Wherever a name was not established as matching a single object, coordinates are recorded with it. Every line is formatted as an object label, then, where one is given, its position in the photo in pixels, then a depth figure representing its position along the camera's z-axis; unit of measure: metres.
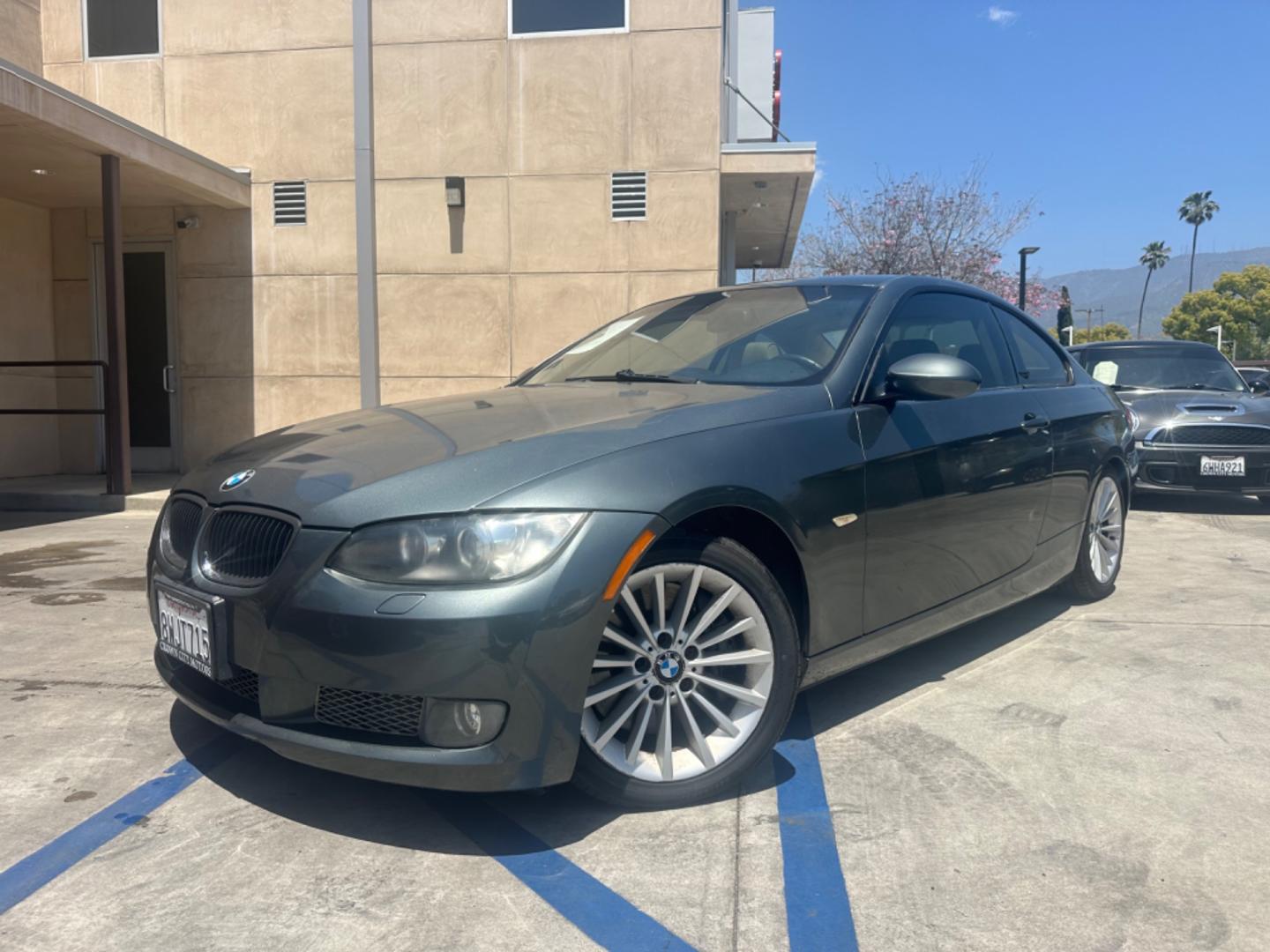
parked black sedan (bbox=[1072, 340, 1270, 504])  8.06
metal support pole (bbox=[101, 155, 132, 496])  8.77
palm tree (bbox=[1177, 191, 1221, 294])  93.56
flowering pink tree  23.39
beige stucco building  10.30
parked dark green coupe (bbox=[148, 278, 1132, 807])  2.29
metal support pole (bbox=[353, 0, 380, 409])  10.45
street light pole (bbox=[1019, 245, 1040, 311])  21.66
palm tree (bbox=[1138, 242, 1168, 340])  98.88
